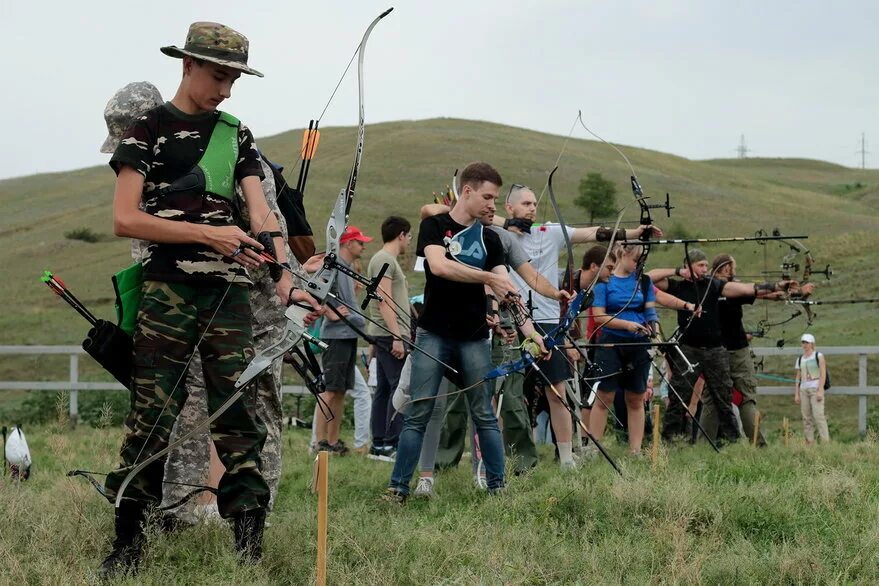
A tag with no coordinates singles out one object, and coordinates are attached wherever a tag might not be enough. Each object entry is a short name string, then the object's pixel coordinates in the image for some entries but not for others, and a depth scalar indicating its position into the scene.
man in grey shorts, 9.73
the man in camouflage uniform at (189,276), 4.71
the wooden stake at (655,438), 7.78
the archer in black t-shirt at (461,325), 6.82
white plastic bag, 7.86
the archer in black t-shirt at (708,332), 10.93
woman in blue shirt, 9.38
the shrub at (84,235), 56.94
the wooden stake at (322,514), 4.13
